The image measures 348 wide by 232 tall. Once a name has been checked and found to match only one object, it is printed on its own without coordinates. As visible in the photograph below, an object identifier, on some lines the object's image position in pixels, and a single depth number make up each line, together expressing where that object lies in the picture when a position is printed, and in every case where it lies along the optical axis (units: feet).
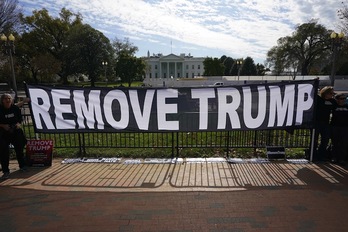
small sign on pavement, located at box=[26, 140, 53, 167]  17.85
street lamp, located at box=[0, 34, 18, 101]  55.11
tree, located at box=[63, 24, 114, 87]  154.20
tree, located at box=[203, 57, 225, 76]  228.02
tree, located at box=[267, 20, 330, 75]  172.14
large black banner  17.89
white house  340.39
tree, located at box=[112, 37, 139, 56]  199.01
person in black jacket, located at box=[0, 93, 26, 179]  15.97
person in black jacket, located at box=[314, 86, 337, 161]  17.47
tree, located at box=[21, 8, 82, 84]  166.50
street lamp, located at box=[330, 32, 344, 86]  59.82
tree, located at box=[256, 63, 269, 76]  273.50
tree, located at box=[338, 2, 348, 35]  86.43
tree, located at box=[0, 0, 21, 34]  96.94
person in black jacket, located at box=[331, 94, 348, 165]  16.98
